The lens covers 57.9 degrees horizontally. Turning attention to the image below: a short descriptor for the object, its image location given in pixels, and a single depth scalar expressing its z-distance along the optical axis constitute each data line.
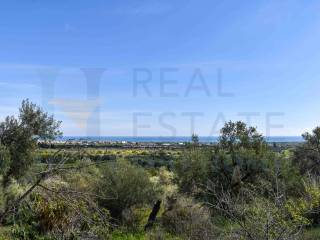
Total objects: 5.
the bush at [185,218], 9.67
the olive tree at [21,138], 15.93
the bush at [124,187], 13.19
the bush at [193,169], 15.25
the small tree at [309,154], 19.76
